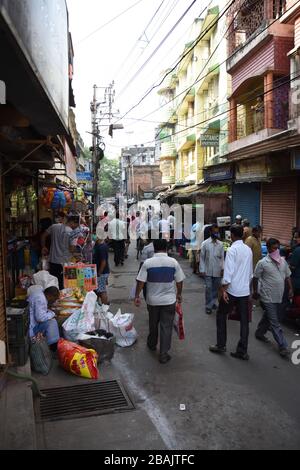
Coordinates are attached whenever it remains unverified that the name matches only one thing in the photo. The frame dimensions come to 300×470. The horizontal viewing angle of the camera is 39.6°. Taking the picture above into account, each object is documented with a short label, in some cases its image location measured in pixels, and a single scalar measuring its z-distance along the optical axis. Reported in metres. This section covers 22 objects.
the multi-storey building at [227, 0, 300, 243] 11.80
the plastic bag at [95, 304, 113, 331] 6.49
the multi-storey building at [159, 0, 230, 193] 20.06
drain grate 4.47
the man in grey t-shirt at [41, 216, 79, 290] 8.53
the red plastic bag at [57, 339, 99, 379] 5.28
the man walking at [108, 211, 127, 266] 14.34
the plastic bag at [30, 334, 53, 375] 5.39
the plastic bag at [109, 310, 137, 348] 6.58
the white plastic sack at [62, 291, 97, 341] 5.91
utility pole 23.25
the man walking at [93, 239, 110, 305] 8.44
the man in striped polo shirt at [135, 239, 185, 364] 5.96
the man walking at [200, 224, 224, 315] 8.62
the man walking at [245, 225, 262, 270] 9.34
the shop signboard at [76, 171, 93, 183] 22.48
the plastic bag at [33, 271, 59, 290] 6.58
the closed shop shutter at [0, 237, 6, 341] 4.99
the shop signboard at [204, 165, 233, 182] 15.77
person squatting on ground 5.73
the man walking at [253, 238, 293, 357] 6.29
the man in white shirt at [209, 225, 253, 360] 5.99
